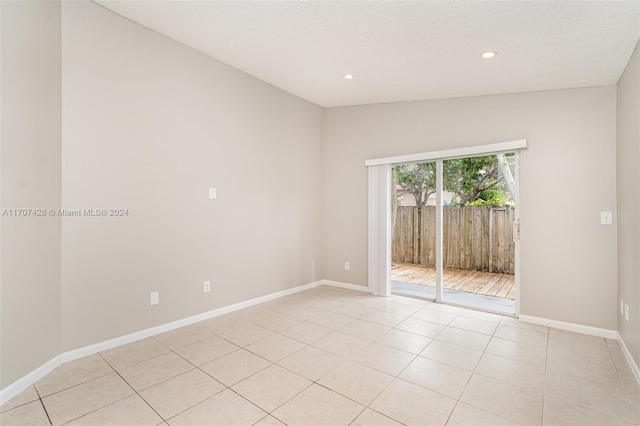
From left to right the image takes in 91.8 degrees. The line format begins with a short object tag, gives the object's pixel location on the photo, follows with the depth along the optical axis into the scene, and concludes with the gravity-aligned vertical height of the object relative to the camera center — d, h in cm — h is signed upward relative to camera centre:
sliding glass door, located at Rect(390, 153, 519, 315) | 376 -25
